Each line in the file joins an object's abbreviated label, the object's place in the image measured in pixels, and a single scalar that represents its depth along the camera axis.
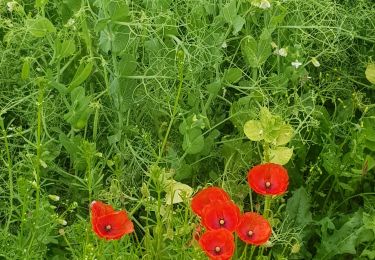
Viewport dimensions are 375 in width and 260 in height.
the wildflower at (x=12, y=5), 2.16
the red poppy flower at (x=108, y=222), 1.70
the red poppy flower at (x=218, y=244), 1.71
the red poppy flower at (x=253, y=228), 1.81
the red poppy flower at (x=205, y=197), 1.86
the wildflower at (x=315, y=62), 2.35
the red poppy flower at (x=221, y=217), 1.79
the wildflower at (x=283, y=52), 2.30
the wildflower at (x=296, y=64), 2.29
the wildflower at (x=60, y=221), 1.88
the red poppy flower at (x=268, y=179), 1.88
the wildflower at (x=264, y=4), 2.18
